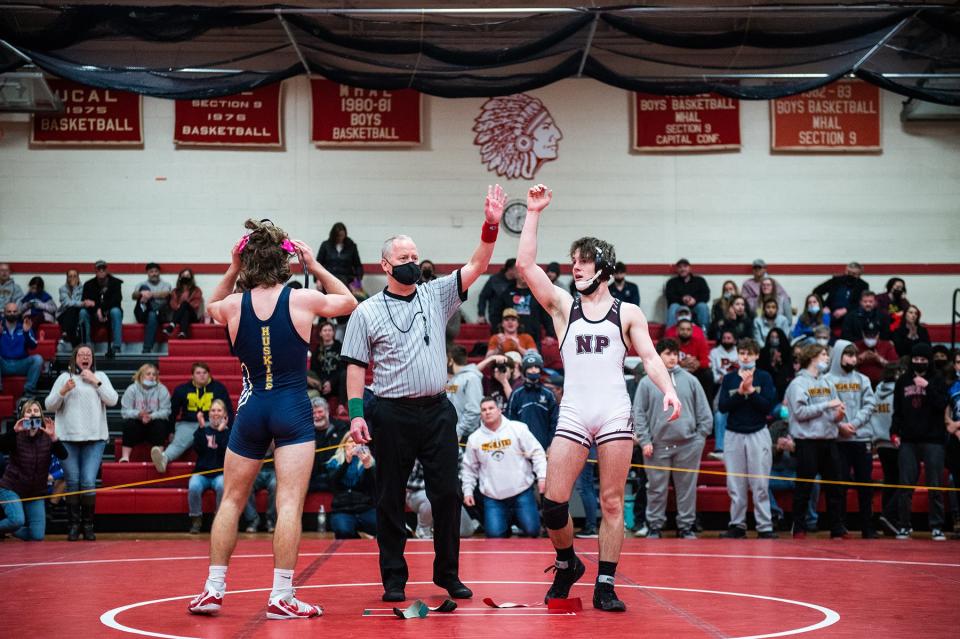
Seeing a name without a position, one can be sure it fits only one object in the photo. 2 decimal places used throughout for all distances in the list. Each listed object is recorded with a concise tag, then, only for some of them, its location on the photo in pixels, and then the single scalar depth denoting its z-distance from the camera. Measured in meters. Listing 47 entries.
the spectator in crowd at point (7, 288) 17.73
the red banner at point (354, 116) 19.17
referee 6.55
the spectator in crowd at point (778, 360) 14.86
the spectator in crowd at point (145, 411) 13.55
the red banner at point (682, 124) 19.44
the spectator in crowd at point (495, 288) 17.26
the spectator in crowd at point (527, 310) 16.41
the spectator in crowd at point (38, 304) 17.70
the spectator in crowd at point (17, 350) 15.84
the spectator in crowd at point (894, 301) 16.95
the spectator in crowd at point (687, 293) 18.20
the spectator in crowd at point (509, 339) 14.27
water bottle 12.45
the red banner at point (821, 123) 19.48
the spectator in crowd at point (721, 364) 13.93
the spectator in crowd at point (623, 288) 17.89
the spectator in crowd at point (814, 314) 17.55
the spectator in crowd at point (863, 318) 16.45
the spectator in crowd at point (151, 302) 17.70
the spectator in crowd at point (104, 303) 17.47
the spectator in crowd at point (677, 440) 11.79
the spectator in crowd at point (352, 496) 11.19
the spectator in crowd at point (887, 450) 12.23
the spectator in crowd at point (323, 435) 12.40
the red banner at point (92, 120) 18.91
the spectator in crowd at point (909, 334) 16.31
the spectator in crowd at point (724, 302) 17.02
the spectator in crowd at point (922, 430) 12.17
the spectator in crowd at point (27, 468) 11.63
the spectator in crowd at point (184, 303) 17.67
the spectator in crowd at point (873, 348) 15.62
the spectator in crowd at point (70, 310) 17.19
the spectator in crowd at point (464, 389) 12.47
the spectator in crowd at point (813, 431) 11.88
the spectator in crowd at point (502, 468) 11.11
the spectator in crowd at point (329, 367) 14.27
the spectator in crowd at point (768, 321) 16.79
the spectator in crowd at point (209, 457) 12.35
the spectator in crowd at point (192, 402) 13.26
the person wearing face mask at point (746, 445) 11.72
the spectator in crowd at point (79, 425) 12.17
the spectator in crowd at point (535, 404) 11.83
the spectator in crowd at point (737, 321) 16.15
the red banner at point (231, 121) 19.09
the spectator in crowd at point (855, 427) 11.95
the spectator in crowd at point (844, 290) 17.67
